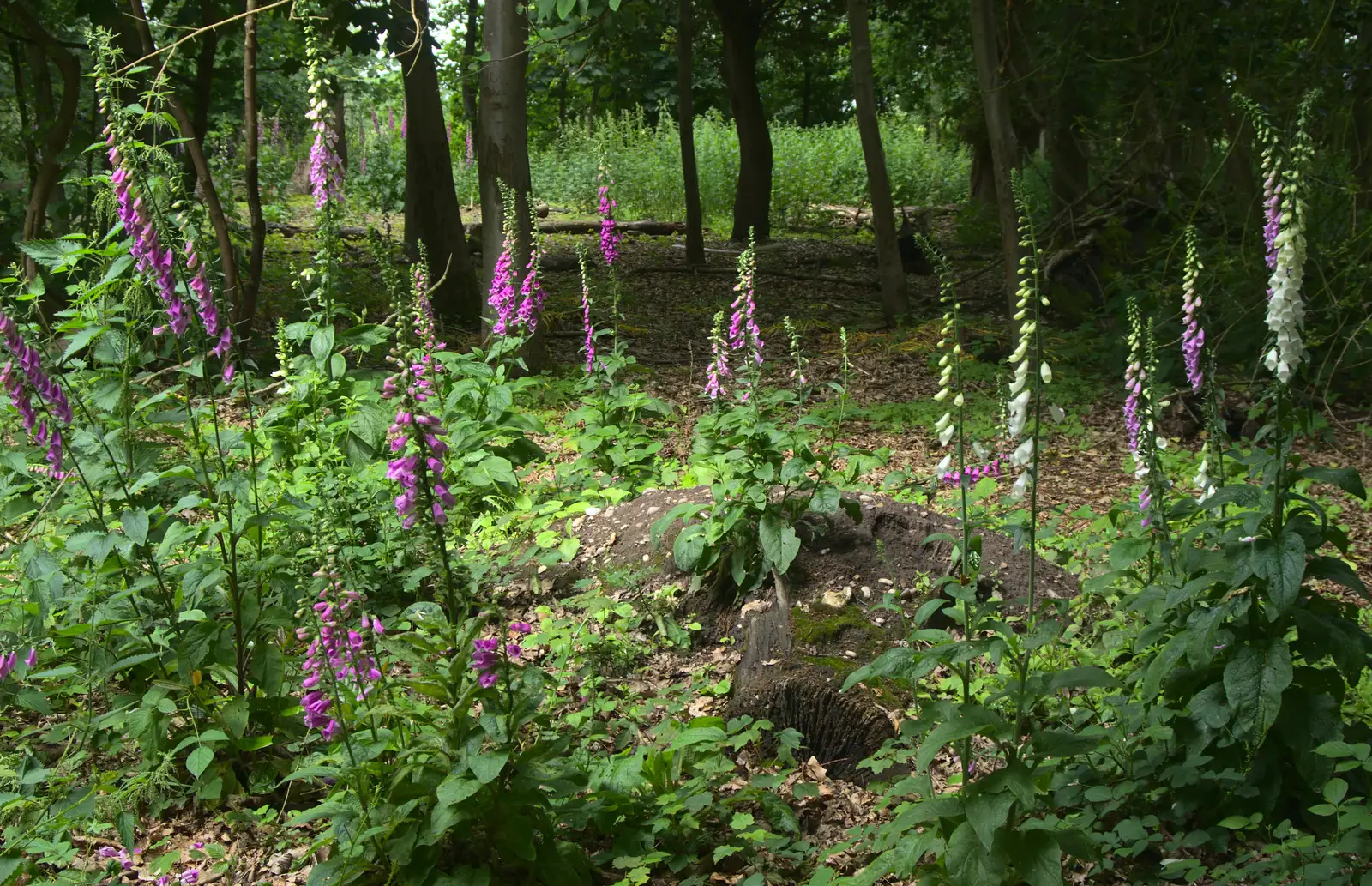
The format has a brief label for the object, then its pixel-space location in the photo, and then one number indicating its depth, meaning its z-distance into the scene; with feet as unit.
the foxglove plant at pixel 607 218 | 21.38
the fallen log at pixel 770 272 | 38.29
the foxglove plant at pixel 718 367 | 16.42
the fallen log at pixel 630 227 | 47.01
